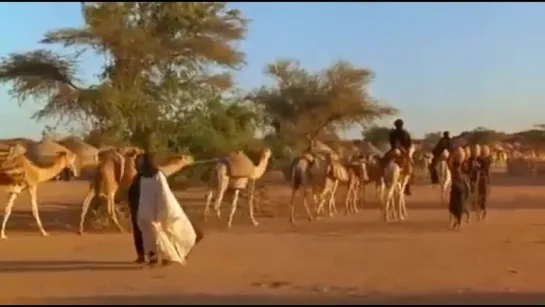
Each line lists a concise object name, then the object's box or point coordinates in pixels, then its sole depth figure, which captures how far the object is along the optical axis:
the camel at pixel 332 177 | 25.75
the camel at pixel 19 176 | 20.69
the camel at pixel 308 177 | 24.91
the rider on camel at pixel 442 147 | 28.31
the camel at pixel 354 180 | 27.66
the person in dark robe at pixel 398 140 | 24.09
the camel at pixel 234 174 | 23.77
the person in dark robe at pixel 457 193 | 20.94
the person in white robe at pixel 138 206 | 13.97
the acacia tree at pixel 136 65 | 23.77
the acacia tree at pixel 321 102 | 48.69
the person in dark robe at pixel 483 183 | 23.42
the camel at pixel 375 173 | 24.58
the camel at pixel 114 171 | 21.17
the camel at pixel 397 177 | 23.84
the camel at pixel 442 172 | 28.73
